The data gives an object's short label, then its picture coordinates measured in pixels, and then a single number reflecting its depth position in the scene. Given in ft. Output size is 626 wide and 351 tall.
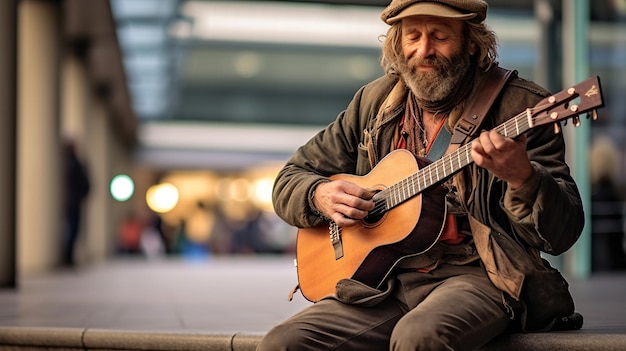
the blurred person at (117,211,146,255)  90.07
